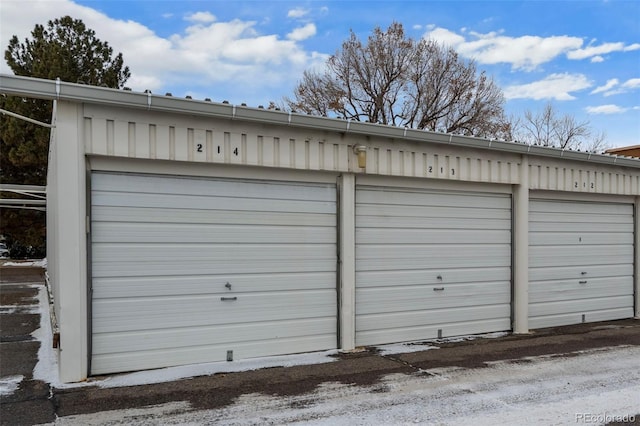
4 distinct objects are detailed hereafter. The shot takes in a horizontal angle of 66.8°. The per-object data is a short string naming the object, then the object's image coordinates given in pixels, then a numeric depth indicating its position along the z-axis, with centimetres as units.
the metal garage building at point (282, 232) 493
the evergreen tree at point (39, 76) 1812
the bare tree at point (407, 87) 2330
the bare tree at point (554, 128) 2733
